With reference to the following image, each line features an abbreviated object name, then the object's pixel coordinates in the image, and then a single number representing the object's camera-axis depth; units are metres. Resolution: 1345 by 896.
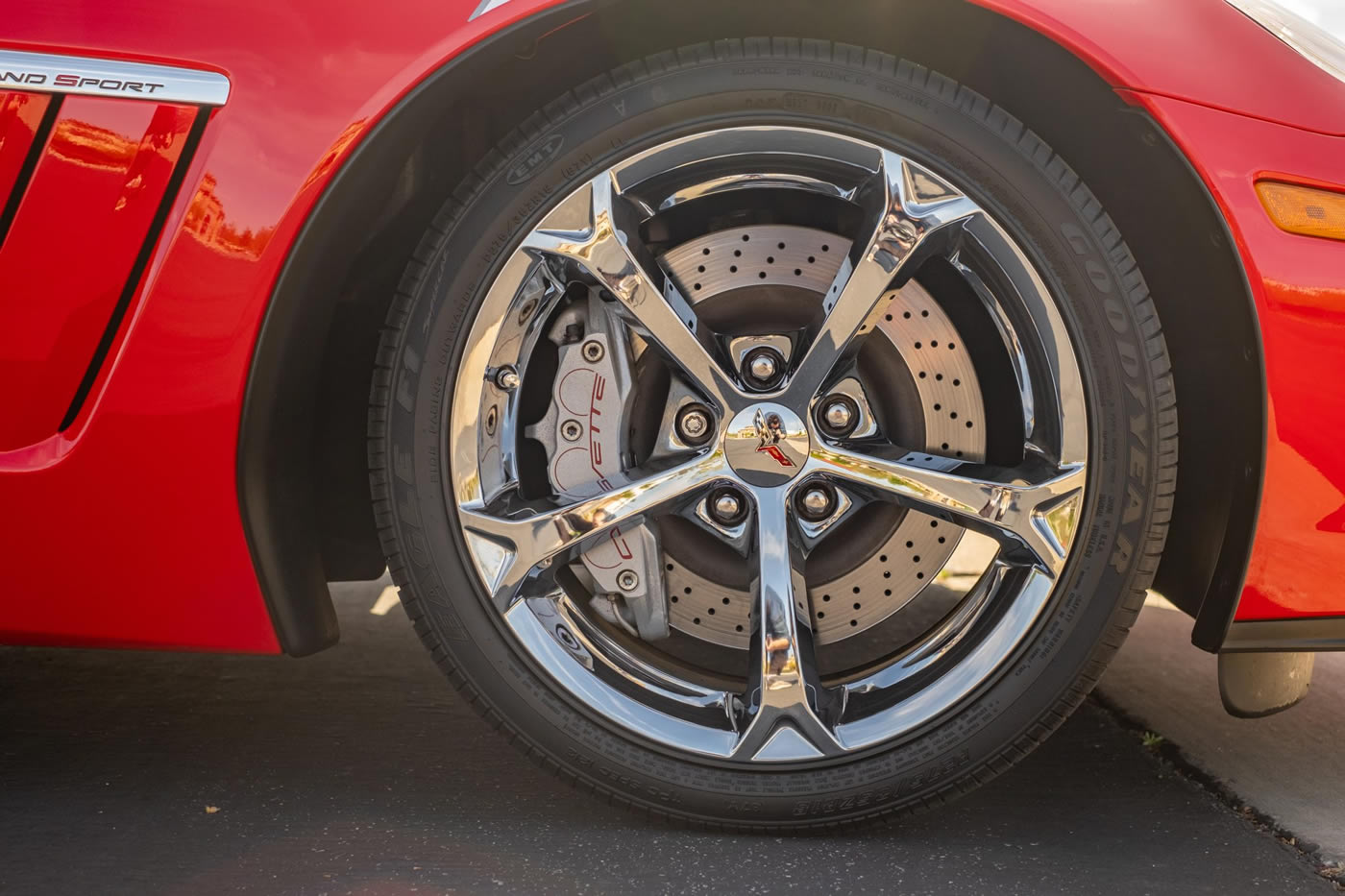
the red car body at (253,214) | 1.29
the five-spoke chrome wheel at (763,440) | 1.41
